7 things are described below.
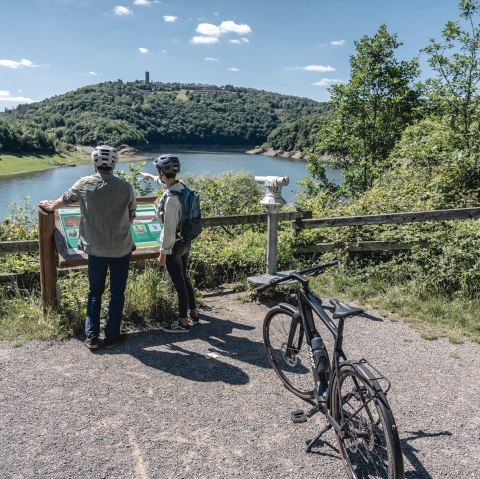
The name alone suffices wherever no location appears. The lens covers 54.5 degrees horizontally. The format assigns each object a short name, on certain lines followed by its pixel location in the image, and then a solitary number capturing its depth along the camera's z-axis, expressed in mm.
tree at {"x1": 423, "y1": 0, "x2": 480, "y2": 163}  11172
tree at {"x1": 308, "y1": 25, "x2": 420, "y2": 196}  17969
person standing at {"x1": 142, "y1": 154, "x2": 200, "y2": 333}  4551
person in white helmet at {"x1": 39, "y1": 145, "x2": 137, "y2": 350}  4215
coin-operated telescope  5633
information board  4711
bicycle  2482
